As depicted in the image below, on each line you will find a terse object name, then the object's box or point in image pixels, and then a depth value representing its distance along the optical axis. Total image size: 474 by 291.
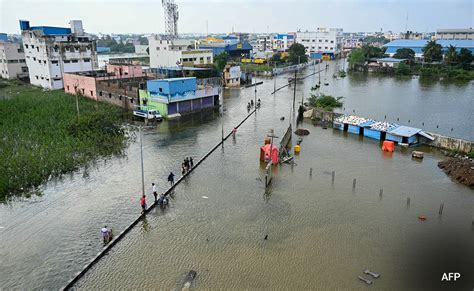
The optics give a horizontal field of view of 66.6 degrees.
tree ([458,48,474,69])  76.38
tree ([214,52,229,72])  70.15
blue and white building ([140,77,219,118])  37.68
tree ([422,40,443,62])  83.75
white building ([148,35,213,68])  69.25
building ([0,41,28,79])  61.12
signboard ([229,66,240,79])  62.19
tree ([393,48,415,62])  90.62
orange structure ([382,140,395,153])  28.83
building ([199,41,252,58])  97.25
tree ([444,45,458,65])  77.56
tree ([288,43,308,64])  96.81
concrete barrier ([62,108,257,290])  13.68
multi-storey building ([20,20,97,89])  50.38
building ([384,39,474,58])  97.84
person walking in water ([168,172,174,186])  21.91
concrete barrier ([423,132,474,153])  27.36
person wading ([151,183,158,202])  19.50
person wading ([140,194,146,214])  18.45
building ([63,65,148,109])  41.34
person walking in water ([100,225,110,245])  15.99
